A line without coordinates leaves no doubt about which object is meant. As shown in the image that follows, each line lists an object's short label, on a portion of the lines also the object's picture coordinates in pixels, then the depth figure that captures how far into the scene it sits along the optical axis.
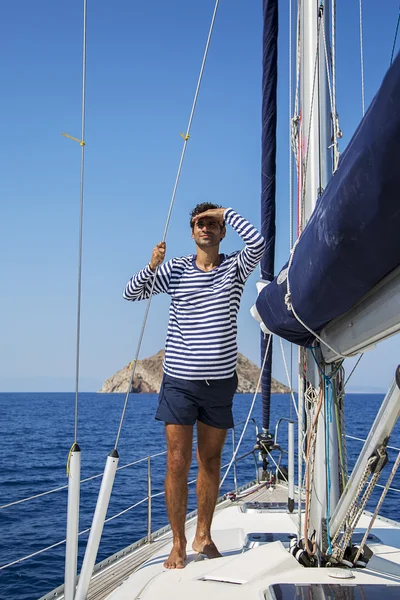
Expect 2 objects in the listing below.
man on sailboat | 3.06
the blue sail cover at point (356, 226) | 1.30
